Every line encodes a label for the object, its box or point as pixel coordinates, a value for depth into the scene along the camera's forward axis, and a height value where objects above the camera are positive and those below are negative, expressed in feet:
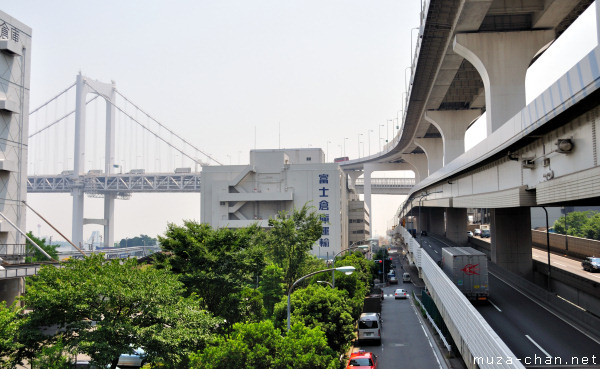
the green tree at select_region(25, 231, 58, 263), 163.45 -10.55
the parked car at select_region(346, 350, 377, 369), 77.98 -22.81
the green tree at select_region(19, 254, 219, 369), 58.08 -11.67
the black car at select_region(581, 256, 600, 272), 128.47 -12.30
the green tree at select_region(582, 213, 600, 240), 234.79 -5.41
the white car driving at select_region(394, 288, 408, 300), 195.83 -30.03
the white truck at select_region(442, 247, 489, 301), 94.73 -10.80
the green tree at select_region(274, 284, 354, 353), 81.30 -15.84
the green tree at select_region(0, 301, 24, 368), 55.31 -12.74
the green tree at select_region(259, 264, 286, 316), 116.88 -15.77
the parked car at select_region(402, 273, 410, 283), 262.39 -31.29
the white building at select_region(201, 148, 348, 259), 284.82 +16.01
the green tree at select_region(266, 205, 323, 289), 139.95 -7.31
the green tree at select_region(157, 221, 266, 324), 86.28 -7.84
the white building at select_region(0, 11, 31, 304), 137.80 +25.84
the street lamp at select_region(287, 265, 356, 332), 62.52 -6.27
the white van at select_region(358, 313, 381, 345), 110.63 -24.75
